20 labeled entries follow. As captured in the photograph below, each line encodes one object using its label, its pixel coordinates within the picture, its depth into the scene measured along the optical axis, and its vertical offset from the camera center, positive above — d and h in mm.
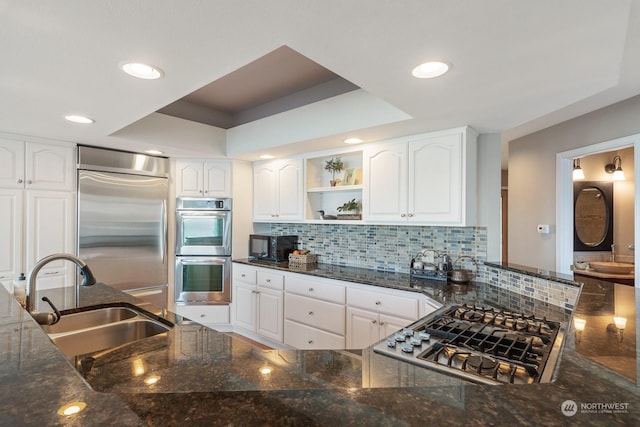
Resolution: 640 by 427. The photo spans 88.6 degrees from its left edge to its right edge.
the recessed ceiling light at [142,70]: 1524 +701
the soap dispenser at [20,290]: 1750 -426
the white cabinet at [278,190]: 3641 +304
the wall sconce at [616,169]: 4011 +602
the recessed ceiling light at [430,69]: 1500 +695
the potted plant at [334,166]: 3494 +538
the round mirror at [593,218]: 4125 -19
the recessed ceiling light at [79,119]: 2320 +707
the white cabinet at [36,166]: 2809 +454
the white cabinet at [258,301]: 3393 -930
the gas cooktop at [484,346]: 1095 -516
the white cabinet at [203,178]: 3783 +447
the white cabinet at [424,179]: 2545 +310
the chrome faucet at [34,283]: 1424 -302
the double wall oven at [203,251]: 3781 -400
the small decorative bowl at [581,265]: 3863 -576
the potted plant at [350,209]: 3326 +76
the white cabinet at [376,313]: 2506 -777
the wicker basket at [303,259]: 3674 -480
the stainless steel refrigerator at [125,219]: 3201 -30
